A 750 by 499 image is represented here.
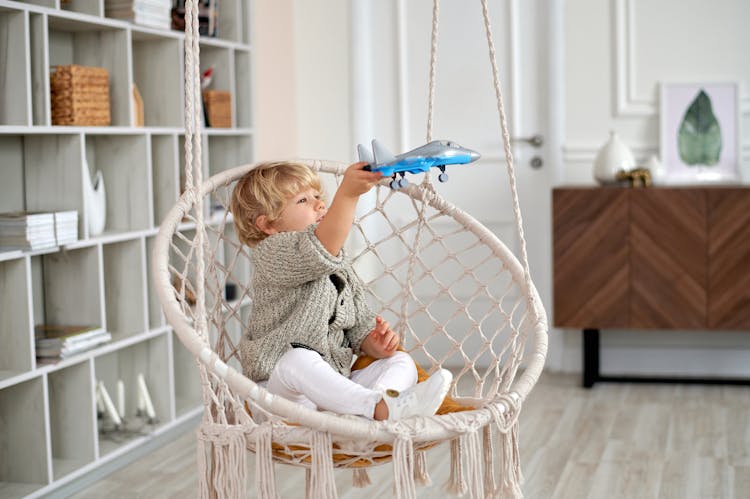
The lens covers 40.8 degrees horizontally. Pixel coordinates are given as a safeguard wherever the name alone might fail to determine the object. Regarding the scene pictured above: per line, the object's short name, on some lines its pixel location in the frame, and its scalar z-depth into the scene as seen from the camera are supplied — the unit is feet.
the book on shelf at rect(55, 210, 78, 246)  9.31
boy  6.23
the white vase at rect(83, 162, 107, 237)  9.85
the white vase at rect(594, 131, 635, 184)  12.81
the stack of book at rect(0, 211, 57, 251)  8.84
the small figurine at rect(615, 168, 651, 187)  12.65
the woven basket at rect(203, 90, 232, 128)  12.22
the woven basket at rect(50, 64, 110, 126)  9.57
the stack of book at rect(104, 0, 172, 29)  10.44
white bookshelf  8.86
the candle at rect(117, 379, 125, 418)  10.79
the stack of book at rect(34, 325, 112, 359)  9.31
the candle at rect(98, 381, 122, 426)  10.52
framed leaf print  13.10
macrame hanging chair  5.77
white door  14.06
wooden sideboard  12.35
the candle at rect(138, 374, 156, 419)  10.87
